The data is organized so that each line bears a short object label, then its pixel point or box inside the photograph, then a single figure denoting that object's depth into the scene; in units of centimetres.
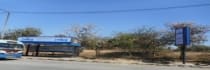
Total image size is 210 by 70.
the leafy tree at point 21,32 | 2783
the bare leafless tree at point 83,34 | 2423
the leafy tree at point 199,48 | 1815
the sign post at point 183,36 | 1225
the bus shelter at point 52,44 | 1471
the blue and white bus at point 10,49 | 1060
